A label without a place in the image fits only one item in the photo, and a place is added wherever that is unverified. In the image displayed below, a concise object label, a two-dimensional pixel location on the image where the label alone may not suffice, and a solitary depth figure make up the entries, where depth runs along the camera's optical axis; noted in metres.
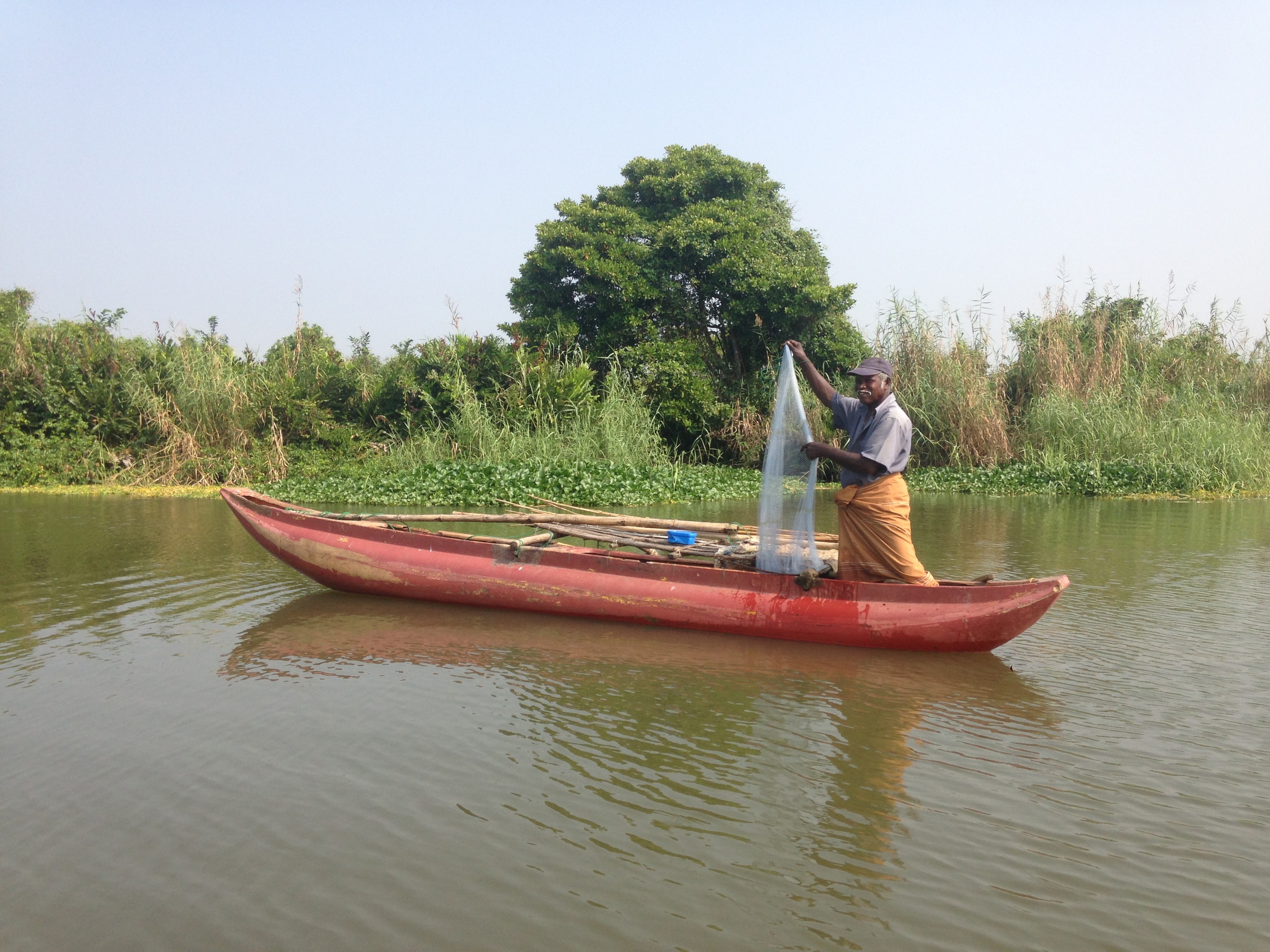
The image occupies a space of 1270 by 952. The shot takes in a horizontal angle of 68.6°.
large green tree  19.00
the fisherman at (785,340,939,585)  5.24
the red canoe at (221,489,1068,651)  5.39
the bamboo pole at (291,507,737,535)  6.93
